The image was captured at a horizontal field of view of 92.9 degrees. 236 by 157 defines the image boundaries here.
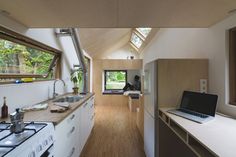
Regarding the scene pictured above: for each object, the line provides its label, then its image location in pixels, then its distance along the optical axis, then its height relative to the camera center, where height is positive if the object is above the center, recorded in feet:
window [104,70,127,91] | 17.37 -0.01
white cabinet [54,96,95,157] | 3.72 -2.22
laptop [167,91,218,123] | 3.91 -1.04
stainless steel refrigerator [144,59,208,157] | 4.93 -0.04
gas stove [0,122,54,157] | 2.16 -1.31
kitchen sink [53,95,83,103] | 7.02 -1.18
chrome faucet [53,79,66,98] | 6.96 -0.54
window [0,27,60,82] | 4.21 +1.05
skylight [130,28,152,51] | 13.83 +5.91
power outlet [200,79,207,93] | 5.11 -0.23
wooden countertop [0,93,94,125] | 3.57 -1.25
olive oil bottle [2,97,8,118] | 3.77 -1.02
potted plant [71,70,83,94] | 8.59 +0.17
